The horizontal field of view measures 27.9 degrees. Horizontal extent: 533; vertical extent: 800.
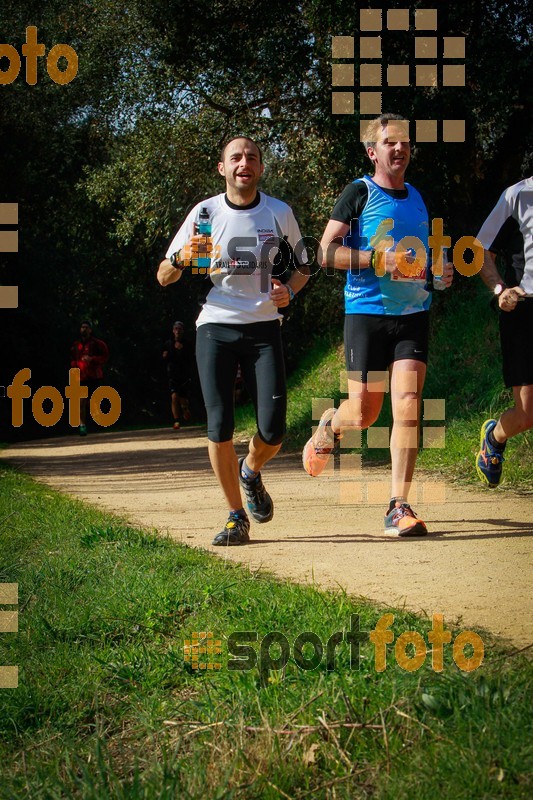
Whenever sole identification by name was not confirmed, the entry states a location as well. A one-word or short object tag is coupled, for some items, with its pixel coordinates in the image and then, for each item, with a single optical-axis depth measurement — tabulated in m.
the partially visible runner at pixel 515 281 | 6.55
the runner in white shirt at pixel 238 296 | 6.29
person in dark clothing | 21.44
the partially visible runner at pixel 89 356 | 18.72
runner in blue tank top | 6.29
